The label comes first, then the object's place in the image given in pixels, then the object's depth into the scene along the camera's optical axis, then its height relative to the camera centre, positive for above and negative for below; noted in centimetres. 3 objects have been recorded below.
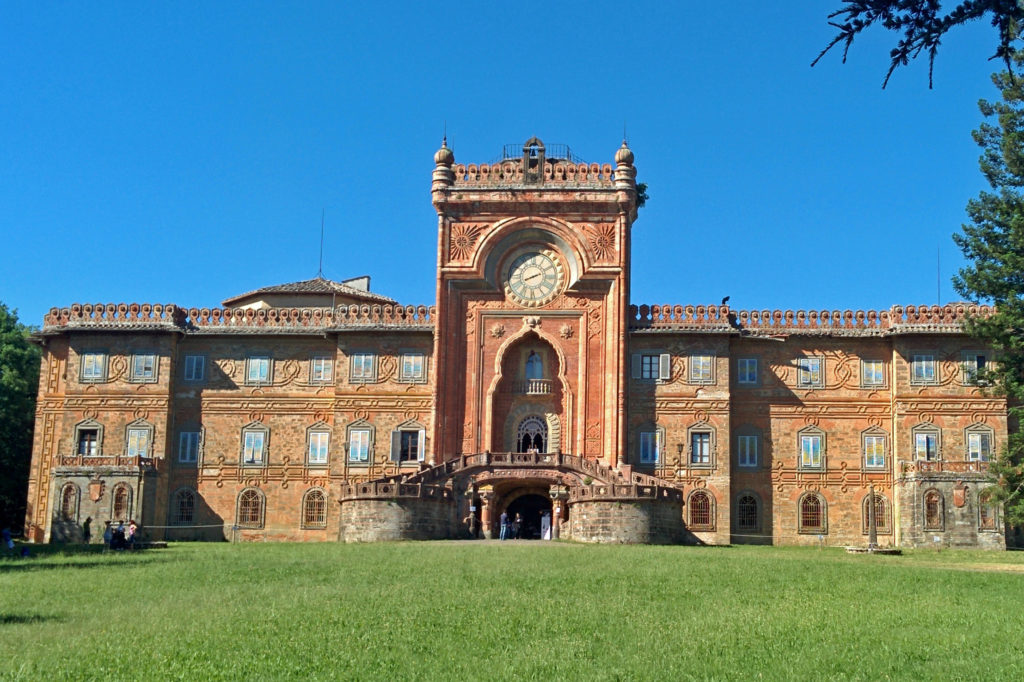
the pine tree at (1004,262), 3753 +800
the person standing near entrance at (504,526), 4603 -21
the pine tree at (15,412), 5749 +428
